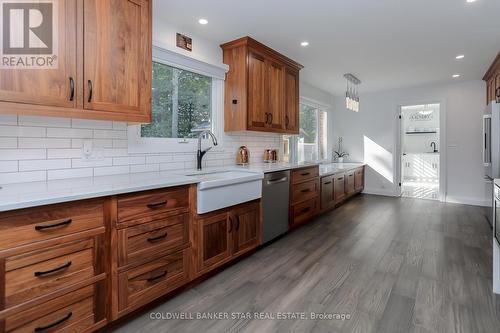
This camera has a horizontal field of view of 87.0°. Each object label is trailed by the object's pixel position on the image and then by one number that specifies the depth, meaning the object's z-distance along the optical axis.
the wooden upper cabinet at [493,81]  3.84
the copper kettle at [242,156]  3.46
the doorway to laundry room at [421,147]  7.72
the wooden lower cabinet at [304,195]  3.43
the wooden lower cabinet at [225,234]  2.14
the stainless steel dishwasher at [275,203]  2.92
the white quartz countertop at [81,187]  1.25
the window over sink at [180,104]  2.54
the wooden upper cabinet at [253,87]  3.12
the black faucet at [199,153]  2.83
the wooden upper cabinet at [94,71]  1.48
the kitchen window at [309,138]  4.89
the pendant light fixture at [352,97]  4.41
